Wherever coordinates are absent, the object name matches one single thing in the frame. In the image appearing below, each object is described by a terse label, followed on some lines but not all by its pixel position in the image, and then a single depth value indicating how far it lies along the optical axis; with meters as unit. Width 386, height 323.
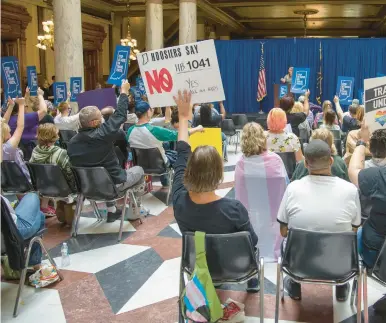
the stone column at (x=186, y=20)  13.61
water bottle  3.99
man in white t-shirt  2.79
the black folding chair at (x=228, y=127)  9.68
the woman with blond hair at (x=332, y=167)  3.70
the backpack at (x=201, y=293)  2.53
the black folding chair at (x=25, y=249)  3.08
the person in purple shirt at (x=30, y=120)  6.07
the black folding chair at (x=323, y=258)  2.63
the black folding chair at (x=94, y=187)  4.48
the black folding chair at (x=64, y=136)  7.24
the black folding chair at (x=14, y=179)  4.80
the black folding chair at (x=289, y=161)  5.00
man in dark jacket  4.50
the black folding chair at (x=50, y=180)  4.62
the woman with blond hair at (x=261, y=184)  3.66
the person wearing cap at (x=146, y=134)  5.50
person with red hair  4.96
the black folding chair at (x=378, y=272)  2.63
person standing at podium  12.47
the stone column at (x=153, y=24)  13.46
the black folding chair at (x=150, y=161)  5.64
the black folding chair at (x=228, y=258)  2.62
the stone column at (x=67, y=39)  8.52
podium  15.94
